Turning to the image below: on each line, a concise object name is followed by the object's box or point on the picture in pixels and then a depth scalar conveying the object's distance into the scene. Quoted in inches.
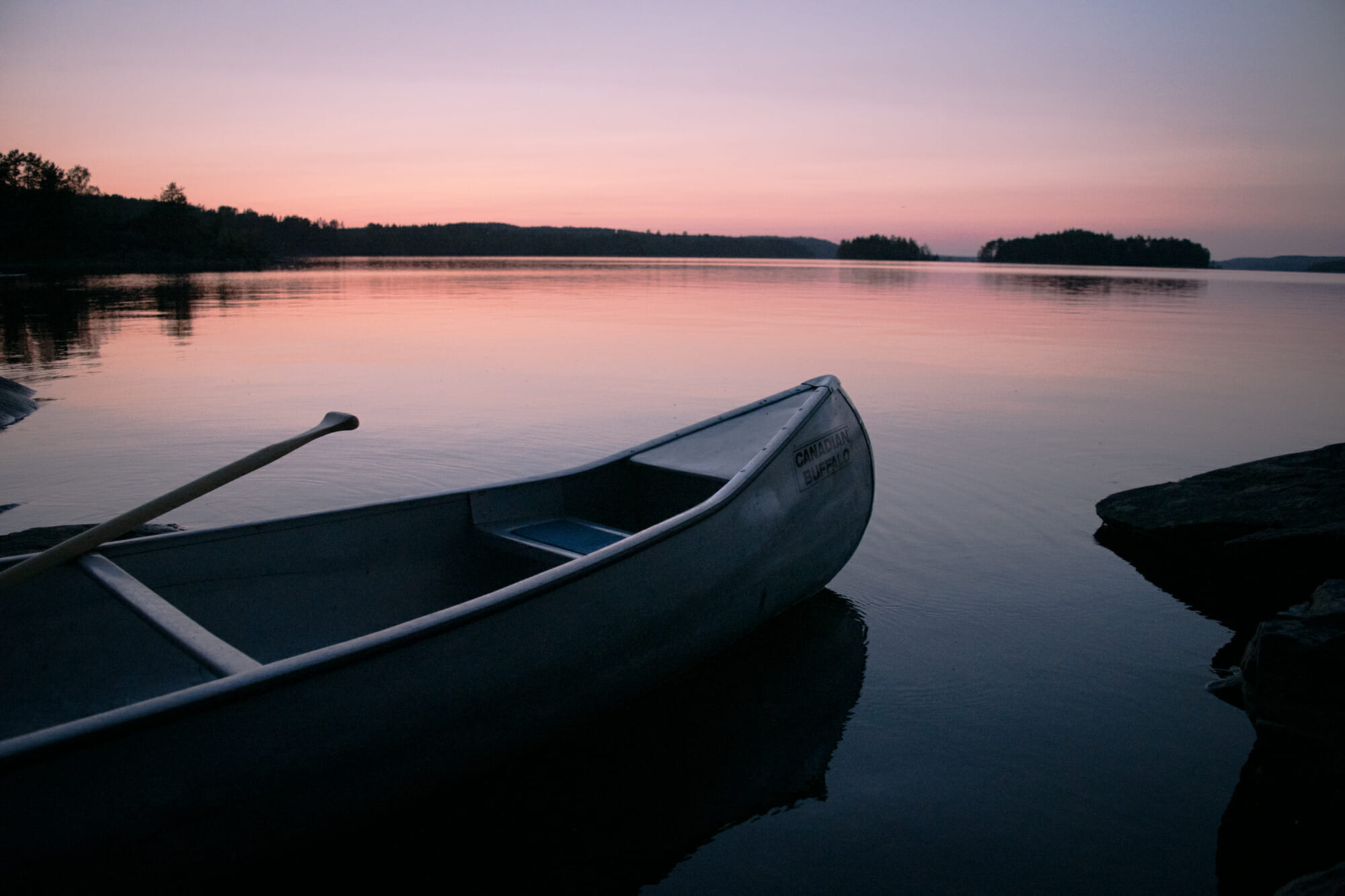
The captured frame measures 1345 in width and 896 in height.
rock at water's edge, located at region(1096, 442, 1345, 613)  173.2
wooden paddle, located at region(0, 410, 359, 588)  98.2
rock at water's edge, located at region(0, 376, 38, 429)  325.4
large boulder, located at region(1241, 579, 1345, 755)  105.5
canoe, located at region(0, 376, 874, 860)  76.6
